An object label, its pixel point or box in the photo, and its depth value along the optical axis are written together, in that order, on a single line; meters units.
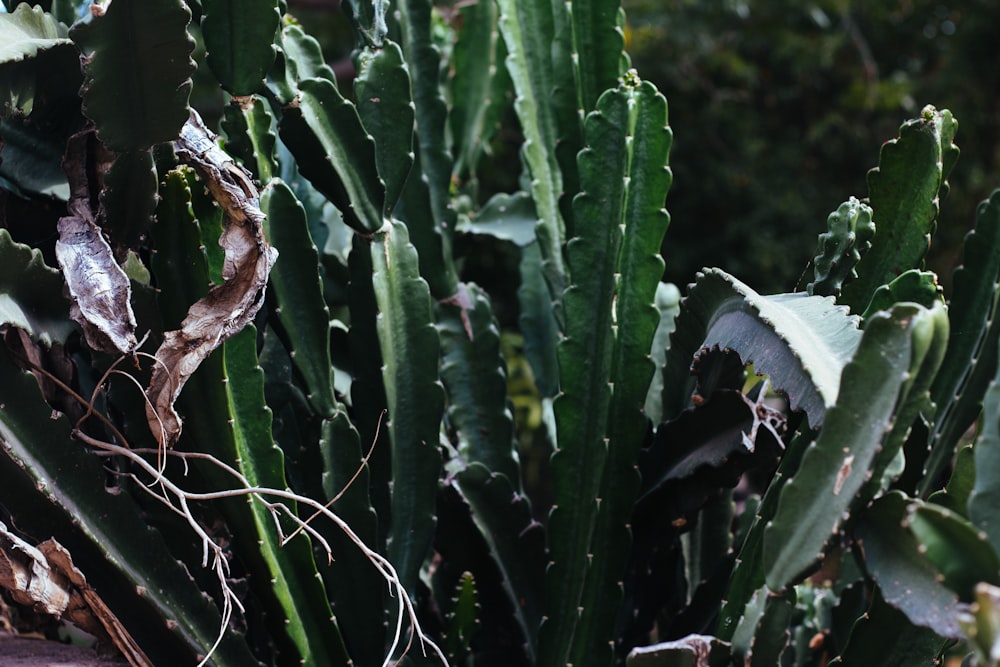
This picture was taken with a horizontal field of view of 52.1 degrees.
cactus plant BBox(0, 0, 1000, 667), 1.14
